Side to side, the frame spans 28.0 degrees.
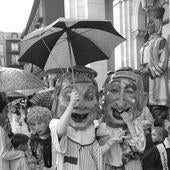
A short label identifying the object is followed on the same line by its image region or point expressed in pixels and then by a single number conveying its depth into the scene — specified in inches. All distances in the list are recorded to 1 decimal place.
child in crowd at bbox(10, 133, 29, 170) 168.4
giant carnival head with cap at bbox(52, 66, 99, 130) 143.2
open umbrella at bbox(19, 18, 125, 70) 140.0
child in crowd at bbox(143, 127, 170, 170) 155.7
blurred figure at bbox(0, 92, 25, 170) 142.2
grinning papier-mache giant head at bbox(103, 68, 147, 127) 152.4
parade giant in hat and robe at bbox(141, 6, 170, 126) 263.9
